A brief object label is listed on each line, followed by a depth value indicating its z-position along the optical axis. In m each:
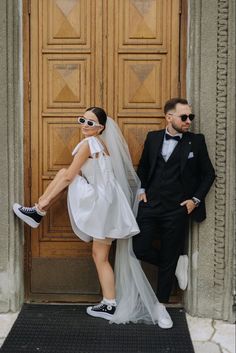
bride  4.37
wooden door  4.73
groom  4.38
